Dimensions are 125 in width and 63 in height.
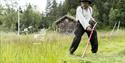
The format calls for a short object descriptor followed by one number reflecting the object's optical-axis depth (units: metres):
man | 5.03
